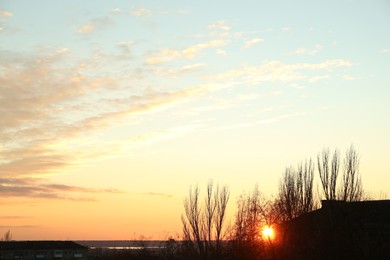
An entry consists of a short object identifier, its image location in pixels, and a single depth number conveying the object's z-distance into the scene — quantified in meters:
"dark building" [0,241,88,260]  99.50
